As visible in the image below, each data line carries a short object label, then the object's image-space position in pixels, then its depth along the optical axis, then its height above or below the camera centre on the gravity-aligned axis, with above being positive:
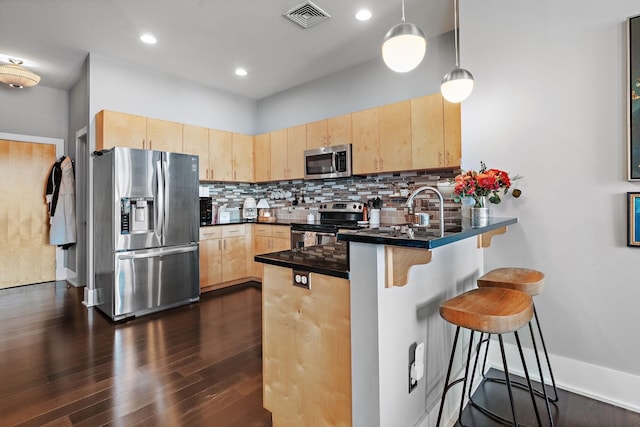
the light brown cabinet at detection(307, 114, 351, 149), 4.03 +1.06
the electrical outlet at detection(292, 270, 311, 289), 1.48 -0.31
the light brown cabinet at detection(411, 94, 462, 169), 3.14 +0.80
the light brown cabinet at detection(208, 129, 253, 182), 4.64 +0.87
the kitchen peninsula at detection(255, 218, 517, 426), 1.30 -0.53
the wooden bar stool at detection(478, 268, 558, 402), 1.75 -0.39
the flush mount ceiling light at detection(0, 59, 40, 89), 3.72 +1.67
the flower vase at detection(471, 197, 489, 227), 2.15 +0.01
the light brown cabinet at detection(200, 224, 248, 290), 4.25 -0.57
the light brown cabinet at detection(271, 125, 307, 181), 4.52 +0.89
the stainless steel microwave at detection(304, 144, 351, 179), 3.99 +0.66
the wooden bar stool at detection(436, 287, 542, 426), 1.27 -0.41
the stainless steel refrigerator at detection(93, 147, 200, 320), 3.31 -0.17
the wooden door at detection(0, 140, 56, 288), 4.59 +0.02
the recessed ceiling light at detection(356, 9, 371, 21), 2.99 +1.87
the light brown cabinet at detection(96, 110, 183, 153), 3.66 +1.00
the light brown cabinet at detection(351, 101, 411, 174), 3.50 +0.84
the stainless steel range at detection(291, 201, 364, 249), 3.83 -0.15
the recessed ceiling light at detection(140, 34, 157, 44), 3.43 +1.91
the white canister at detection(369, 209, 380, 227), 3.95 -0.06
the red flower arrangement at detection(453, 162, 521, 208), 2.04 +0.17
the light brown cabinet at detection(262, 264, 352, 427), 1.39 -0.64
